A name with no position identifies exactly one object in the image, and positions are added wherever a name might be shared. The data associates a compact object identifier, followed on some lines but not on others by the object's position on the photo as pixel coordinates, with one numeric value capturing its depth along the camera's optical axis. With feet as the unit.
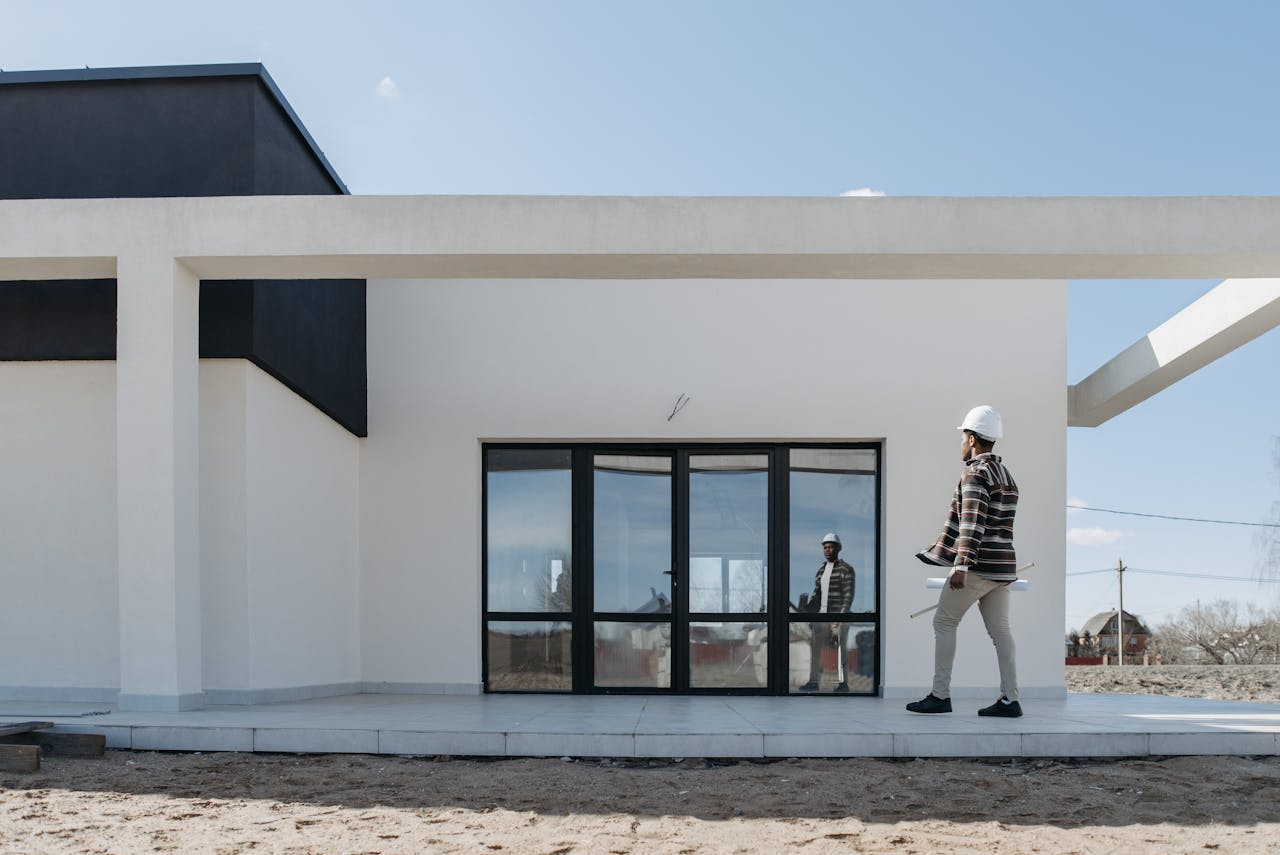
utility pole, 101.13
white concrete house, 28.68
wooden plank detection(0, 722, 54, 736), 16.98
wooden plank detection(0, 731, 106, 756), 17.35
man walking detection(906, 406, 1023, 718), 20.12
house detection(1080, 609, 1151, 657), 123.75
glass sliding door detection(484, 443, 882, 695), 29.01
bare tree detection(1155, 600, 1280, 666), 82.69
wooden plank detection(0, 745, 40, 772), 16.22
